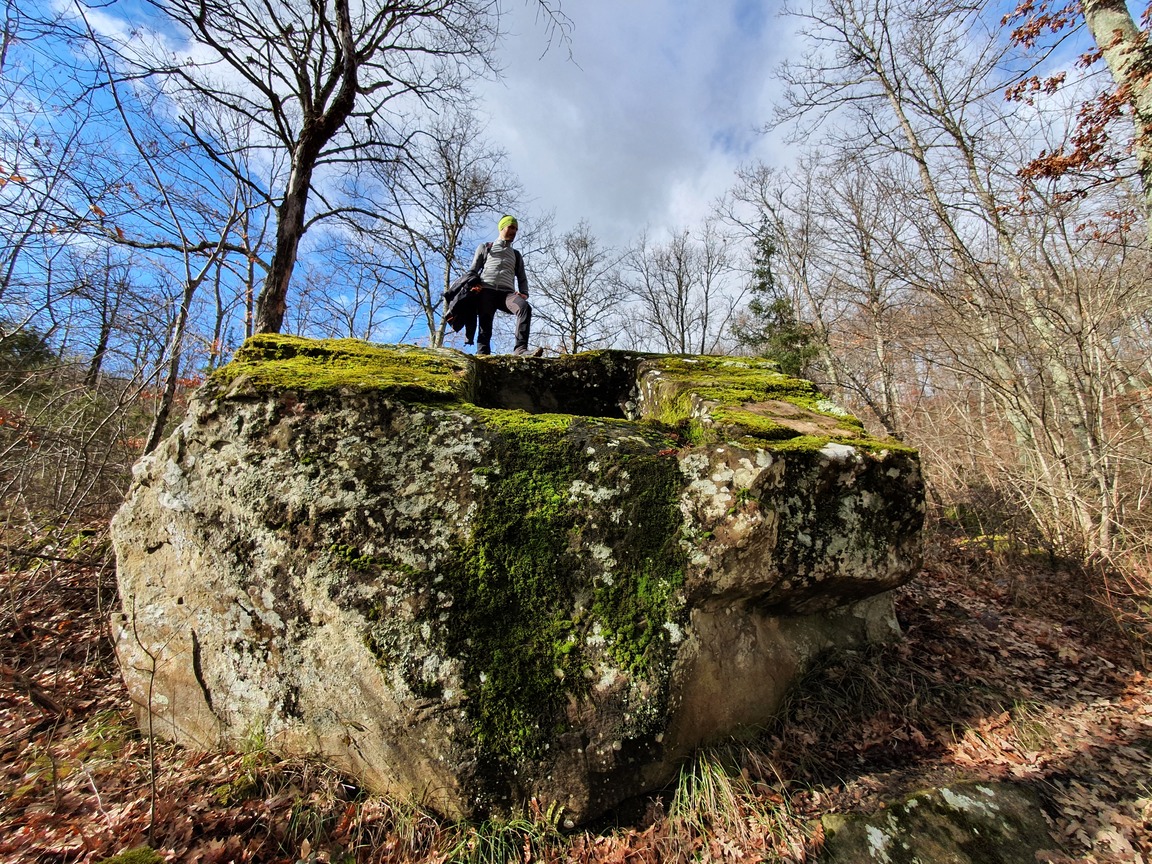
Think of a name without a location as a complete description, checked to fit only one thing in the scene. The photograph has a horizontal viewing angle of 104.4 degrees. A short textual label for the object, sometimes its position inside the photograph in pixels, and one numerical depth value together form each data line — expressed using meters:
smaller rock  2.06
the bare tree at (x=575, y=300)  21.17
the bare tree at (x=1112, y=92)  4.51
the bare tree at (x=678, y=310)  21.69
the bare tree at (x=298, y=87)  5.82
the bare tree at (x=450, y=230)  14.36
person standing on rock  5.23
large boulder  2.15
